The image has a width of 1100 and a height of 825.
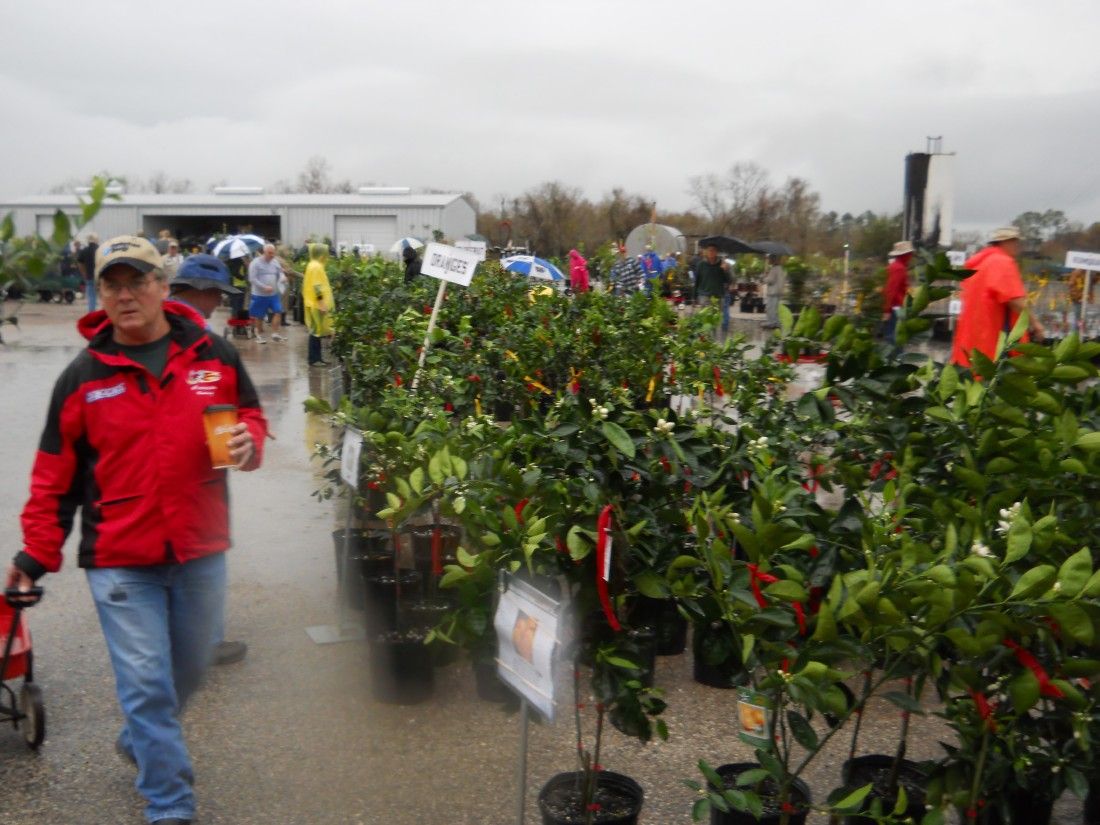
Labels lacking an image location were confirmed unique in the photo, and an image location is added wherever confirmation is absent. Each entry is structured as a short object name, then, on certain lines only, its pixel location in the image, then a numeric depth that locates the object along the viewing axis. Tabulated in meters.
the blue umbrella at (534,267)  19.52
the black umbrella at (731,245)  30.08
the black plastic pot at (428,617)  4.73
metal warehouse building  50.56
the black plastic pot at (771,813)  3.14
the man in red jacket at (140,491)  3.38
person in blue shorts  19.09
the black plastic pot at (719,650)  2.84
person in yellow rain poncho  14.73
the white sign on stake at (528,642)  2.72
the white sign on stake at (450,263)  8.03
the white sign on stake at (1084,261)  16.56
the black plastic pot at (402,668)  4.62
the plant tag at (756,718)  2.58
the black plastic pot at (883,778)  3.40
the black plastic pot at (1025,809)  3.33
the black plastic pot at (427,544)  5.61
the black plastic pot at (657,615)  3.08
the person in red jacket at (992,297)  6.86
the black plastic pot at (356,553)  5.65
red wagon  4.07
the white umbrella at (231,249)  24.18
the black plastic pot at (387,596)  4.94
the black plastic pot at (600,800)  3.19
